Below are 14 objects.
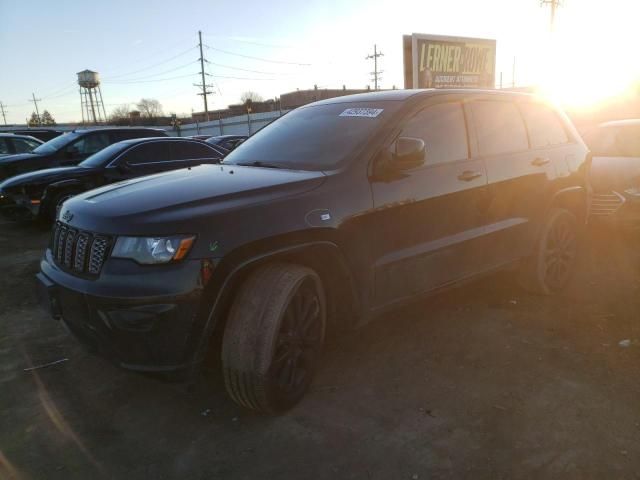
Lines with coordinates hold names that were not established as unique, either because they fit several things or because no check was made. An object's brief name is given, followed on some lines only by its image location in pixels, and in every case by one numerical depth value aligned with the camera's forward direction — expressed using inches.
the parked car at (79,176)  308.3
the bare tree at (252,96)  4015.8
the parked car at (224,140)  578.6
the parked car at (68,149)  368.2
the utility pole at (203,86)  2466.3
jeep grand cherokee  94.7
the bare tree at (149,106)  4353.8
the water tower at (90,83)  3149.6
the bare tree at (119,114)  4079.7
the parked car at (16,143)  474.3
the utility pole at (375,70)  2743.6
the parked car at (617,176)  242.7
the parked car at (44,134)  666.8
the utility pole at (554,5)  1336.1
